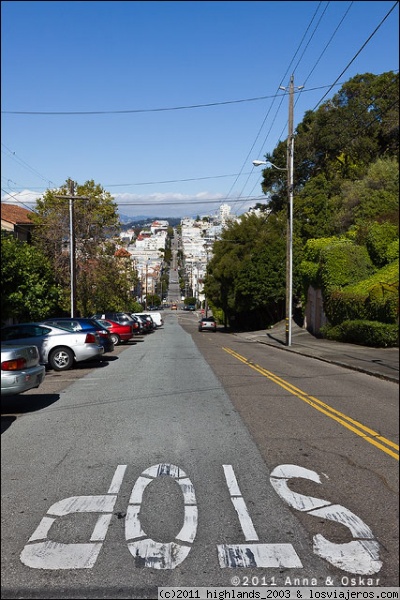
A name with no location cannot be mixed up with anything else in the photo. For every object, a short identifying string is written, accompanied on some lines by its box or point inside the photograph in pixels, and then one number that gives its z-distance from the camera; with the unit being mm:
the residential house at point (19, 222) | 29383
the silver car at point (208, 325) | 47969
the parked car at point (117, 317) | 29998
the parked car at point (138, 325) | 31969
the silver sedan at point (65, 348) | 14578
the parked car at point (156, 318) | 45950
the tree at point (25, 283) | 19859
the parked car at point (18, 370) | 7020
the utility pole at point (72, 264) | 27797
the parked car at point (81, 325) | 15375
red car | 27688
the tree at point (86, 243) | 33688
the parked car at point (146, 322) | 40000
